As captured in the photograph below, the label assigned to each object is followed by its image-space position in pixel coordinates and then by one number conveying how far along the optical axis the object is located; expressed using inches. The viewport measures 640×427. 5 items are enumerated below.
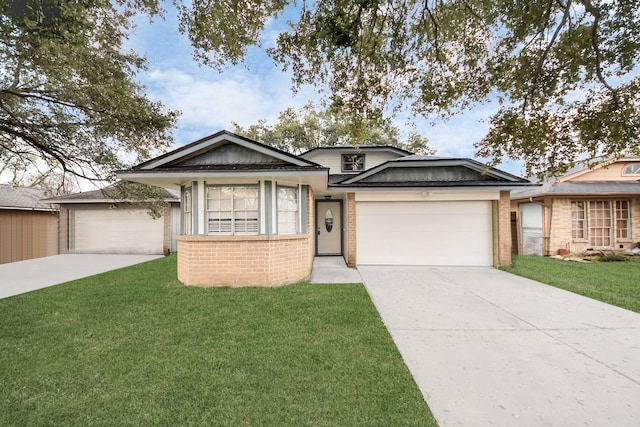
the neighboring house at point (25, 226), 480.1
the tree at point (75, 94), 189.6
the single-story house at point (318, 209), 272.8
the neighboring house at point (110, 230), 544.1
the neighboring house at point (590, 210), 462.0
